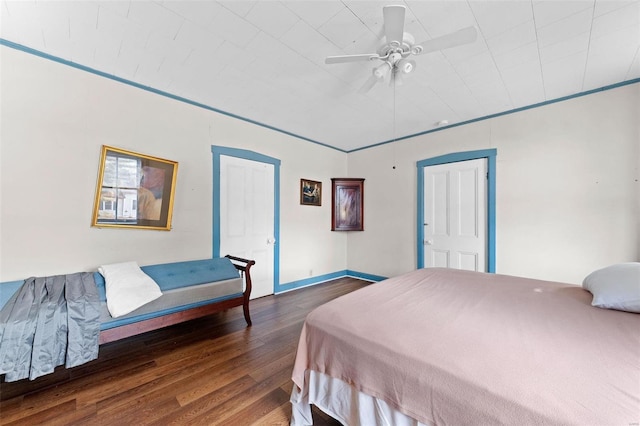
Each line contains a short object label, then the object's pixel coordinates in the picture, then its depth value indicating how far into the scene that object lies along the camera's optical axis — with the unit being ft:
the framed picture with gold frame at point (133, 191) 8.08
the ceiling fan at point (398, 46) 5.05
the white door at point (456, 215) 11.45
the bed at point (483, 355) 2.48
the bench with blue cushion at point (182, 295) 6.38
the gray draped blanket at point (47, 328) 4.95
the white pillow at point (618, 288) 4.42
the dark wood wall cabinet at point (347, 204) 16.11
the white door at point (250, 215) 11.22
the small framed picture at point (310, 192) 14.51
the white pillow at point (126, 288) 6.35
